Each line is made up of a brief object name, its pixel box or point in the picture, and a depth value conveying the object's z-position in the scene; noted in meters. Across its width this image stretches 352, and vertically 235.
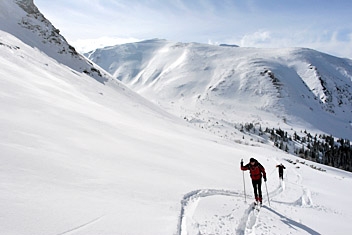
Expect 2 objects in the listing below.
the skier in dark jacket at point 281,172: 17.64
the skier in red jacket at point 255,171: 11.84
